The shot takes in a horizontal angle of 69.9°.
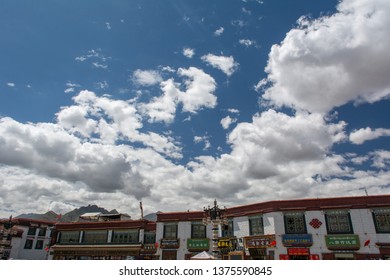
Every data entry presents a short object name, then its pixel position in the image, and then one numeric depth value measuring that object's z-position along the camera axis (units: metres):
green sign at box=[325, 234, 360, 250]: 24.80
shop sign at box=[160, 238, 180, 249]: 32.81
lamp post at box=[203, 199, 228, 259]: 20.30
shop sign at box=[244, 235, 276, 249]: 27.11
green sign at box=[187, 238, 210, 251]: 31.80
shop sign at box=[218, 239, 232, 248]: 18.85
